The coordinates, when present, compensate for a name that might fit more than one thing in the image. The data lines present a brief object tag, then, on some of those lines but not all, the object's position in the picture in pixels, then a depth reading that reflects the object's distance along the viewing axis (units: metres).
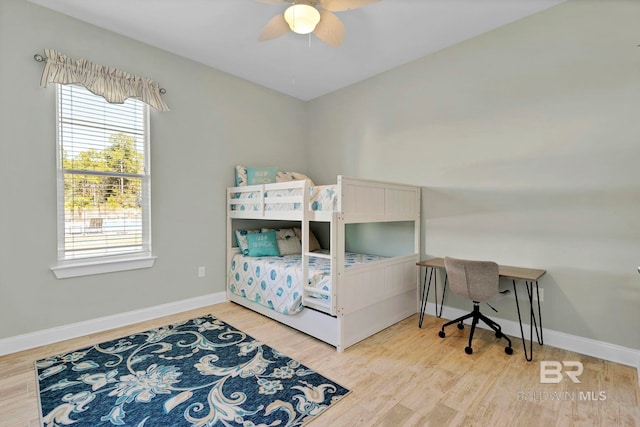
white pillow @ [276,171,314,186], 3.80
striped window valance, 2.40
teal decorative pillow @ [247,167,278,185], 3.57
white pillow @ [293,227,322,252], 3.90
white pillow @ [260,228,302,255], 3.57
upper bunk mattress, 2.48
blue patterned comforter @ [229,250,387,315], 2.64
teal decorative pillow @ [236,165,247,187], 3.55
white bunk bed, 2.37
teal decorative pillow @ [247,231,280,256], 3.39
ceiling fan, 1.95
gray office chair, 2.22
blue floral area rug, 1.60
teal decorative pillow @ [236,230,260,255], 3.46
